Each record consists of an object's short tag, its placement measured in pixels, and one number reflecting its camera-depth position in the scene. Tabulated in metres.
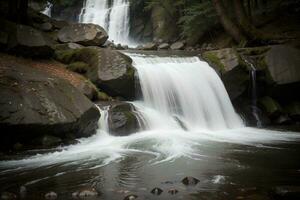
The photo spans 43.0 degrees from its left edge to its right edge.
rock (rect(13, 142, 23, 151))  9.75
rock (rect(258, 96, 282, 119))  15.91
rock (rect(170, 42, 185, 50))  26.07
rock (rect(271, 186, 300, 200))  6.19
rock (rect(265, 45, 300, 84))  15.90
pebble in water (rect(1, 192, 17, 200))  6.28
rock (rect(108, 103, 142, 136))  11.73
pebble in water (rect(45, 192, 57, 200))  6.33
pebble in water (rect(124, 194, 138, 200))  6.22
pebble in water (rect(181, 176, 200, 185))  7.12
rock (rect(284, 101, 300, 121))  16.06
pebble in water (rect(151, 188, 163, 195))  6.58
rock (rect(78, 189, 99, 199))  6.46
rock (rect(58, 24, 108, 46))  17.48
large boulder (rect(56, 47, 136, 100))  13.47
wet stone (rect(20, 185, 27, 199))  6.44
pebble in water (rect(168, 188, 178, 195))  6.55
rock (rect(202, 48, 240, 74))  15.84
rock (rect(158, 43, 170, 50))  25.92
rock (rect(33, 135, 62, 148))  10.06
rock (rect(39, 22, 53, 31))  18.14
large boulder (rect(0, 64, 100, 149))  9.60
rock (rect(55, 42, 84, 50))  15.79
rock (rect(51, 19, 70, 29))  19.18
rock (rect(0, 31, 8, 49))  12.59
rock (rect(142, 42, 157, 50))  24.92
